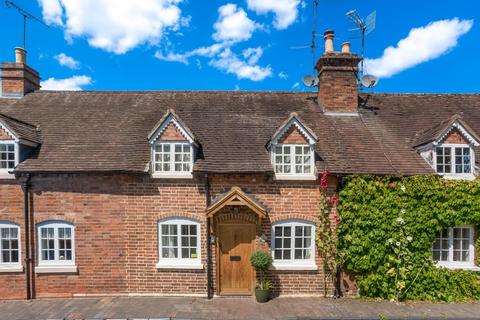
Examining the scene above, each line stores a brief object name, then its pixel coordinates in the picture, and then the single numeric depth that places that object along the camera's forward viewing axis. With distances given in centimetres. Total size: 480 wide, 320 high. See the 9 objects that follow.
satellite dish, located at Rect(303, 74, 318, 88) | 1361
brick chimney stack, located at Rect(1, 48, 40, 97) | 1328
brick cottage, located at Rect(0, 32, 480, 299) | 975
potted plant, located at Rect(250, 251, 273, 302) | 929
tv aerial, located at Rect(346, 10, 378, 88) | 1385
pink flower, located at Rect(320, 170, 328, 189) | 954
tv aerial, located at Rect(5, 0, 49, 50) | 1327
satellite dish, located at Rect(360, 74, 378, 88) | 1385
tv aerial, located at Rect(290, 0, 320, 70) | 1423
